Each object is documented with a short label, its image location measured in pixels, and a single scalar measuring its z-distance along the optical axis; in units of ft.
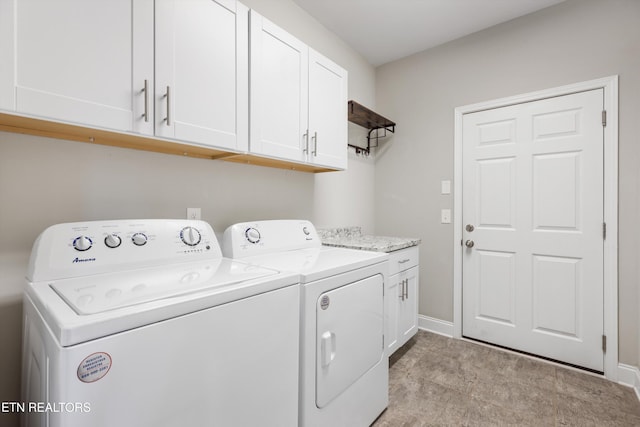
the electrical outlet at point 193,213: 5.22
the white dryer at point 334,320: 3.86
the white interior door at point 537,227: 6.86
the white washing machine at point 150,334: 2.15
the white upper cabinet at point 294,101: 5.00
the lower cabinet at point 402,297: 6.78
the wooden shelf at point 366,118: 8.24
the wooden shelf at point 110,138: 3.30
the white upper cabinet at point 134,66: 2.92
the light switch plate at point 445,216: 8.82
